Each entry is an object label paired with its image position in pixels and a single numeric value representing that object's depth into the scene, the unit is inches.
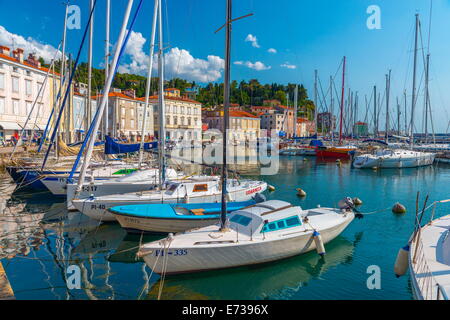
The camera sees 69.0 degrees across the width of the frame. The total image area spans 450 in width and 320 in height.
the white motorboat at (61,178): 940.6
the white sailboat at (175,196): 684.7
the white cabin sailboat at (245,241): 442.9
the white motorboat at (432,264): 318.0
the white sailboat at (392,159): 1733.5
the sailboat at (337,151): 2239.4
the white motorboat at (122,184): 786.8
